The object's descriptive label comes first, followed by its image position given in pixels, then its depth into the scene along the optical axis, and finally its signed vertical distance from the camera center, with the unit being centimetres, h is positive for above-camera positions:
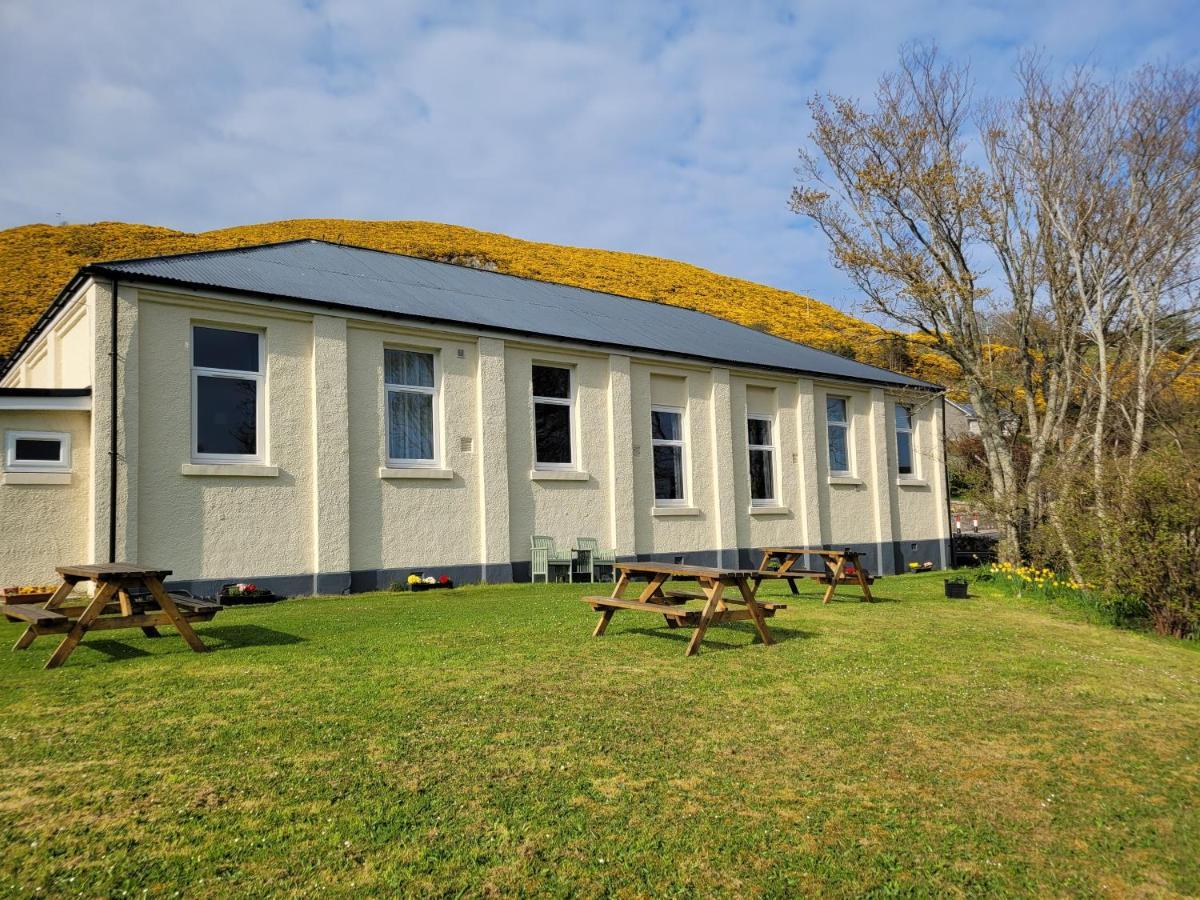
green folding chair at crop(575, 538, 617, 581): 1573 -66
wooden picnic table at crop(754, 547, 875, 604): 1162 -78
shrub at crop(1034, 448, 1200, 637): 990 -43
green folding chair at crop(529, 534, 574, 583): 1527 -64
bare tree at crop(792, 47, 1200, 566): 1511 +456
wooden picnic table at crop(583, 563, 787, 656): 773 -79
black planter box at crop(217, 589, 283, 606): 1191 -92
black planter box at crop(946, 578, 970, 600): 1355 -124
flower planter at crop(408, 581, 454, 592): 1367 -96
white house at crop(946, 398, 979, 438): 3831 +424
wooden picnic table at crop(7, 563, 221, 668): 683 -63
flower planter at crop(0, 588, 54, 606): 890 -63
